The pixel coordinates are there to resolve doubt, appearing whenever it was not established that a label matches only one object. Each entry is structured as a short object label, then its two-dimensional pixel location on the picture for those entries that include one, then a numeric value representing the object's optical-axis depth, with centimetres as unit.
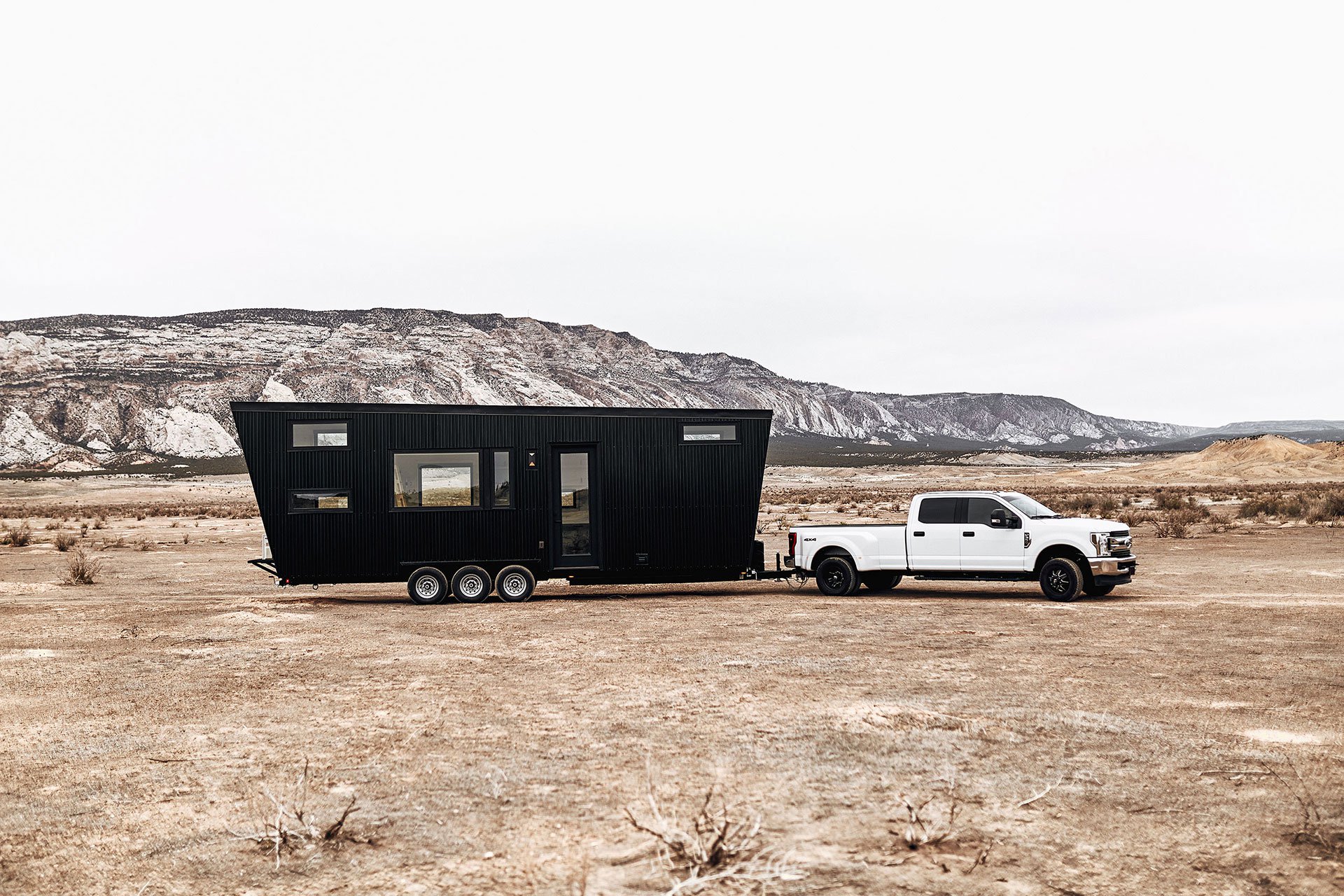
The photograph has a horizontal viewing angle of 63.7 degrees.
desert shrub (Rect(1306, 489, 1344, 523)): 3858
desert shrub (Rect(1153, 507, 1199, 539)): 3388
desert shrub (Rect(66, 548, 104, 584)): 2212
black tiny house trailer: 1773
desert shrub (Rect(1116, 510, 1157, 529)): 4053
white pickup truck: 1784
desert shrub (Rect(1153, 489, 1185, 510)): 4932
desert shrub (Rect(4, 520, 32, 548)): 3445
